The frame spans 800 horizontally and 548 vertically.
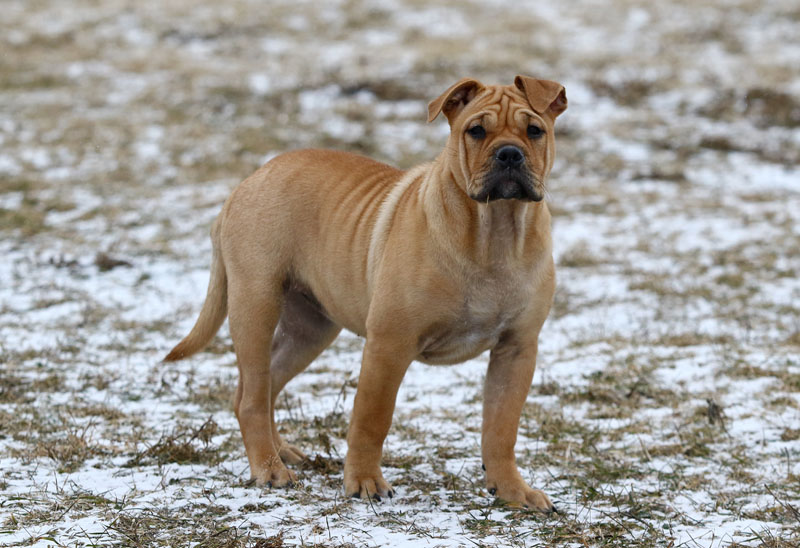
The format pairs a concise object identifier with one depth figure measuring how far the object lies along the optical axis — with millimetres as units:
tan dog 8406
